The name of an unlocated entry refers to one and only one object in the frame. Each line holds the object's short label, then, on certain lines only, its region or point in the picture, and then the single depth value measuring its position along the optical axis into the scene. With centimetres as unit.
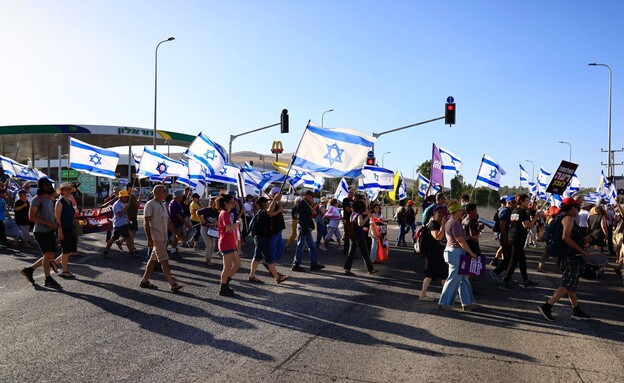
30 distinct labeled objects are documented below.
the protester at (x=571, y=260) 671
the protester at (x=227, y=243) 771
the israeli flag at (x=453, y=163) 1741
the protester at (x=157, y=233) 784
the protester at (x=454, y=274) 704
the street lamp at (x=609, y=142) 3332
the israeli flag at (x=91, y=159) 1361
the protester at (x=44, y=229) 805
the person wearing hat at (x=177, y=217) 1153
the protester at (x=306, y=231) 1056
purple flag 1421
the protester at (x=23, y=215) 1234
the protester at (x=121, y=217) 1123
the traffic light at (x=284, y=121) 2456
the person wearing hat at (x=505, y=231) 951
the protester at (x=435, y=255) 764
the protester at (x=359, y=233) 977
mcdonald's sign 7325
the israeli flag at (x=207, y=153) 1326
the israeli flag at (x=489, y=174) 1432
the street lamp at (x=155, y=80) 3531
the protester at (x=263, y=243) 887
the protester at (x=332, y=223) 1465
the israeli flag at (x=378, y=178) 1914
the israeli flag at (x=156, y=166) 1501
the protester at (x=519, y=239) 903
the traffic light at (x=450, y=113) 2184
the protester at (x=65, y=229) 844
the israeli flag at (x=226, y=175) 1440
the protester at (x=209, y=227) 1086
